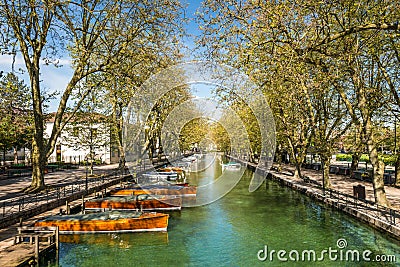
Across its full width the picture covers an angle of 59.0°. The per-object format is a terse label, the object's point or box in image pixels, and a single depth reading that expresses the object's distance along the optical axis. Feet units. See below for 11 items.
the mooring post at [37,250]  39.88
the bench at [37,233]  44.11
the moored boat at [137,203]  73.33
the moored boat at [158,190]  87.66
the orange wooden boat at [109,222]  55.47
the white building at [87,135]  109.40
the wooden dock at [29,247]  38.37
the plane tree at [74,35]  65.92
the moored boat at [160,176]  126.82
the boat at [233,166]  186.69
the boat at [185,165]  182.19
